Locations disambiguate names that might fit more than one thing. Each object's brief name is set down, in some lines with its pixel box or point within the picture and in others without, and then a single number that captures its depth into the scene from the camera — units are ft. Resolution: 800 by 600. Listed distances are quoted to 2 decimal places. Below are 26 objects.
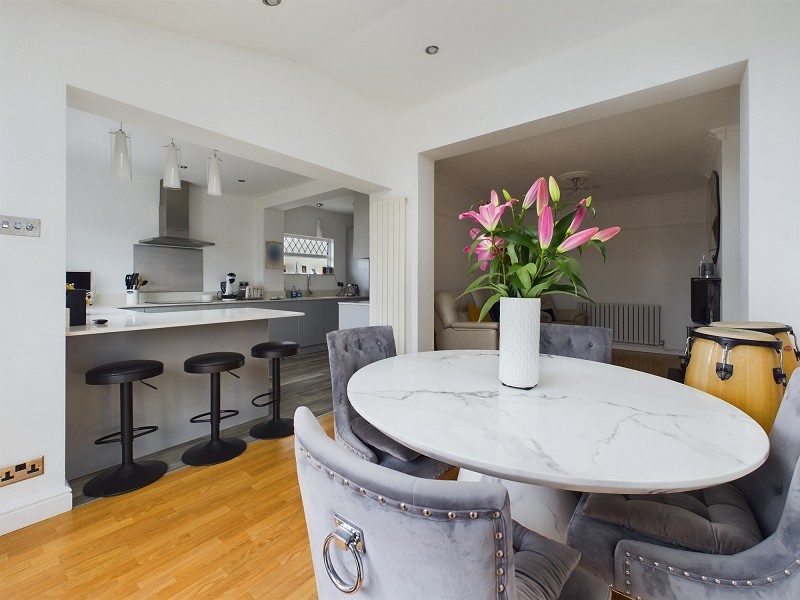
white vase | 3.75
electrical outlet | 5.28
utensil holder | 14.69
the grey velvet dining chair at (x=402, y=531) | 1.37
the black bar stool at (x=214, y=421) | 7.54
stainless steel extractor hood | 15.80
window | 21.97
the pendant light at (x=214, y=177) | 8.96
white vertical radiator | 11.39
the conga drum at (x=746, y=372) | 4.12
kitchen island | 6.94
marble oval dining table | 2.22
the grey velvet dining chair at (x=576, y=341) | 6.30
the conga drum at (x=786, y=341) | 4.64
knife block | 6.79
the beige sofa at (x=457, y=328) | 13.91
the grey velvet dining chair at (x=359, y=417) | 4.53
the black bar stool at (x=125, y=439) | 6.37
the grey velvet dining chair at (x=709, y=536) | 2.42
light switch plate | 5.22
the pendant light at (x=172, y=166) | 8.37
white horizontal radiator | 19.51
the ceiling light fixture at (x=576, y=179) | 15.34
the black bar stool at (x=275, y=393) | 8.82
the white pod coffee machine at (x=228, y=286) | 18.05
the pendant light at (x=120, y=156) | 7.54
